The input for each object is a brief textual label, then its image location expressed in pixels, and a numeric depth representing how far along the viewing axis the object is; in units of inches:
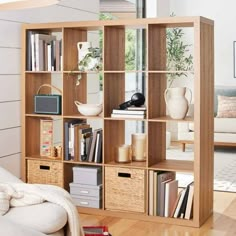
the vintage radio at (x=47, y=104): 187.2
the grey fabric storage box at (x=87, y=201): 183.6
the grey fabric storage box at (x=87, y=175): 183.2
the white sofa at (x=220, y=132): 315.6
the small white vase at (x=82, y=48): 183.9
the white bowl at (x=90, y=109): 181.9
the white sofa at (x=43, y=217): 110.7
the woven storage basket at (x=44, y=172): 188.7
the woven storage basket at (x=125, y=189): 175.9
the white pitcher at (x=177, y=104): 172.2
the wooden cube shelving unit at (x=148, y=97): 169.0
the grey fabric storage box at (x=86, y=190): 182.9
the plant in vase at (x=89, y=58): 182.4
